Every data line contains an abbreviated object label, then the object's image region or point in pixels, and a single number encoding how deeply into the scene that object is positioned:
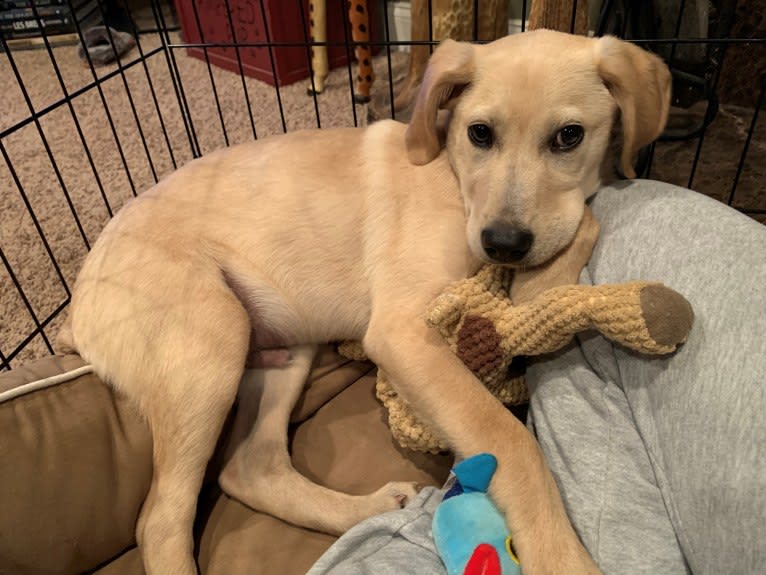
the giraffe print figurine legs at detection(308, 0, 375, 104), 0.98
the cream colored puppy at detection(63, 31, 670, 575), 0.39
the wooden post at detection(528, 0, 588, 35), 0.59
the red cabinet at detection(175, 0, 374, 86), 1.12
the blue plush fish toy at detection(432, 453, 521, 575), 0.32
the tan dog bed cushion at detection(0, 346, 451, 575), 0.40
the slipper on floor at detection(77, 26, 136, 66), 1.34
